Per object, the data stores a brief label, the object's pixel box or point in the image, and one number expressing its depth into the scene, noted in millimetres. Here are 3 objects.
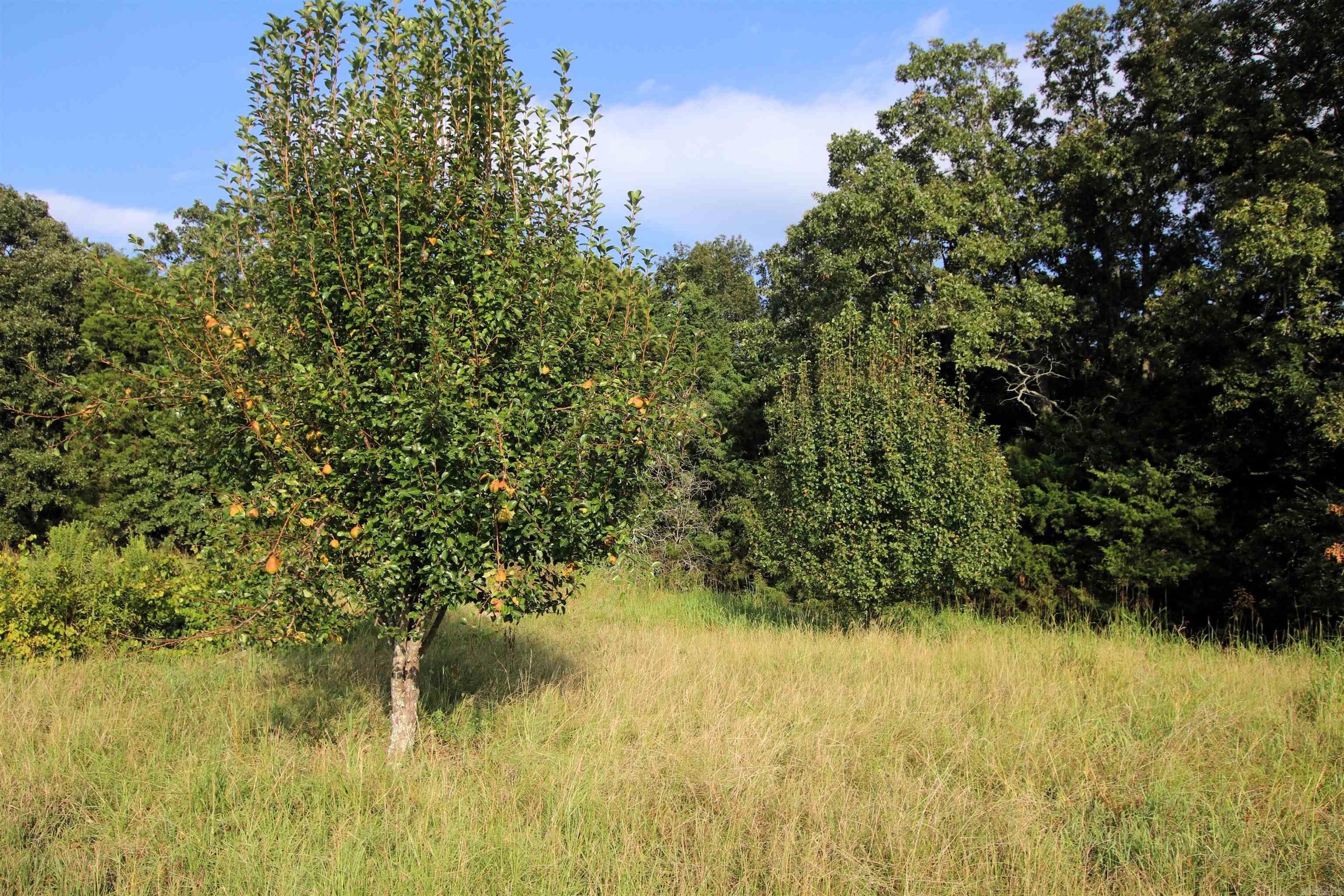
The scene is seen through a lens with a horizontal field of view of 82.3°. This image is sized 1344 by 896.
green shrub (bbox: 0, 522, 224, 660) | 8023
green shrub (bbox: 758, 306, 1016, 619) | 10828
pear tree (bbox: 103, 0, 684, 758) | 4512
